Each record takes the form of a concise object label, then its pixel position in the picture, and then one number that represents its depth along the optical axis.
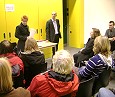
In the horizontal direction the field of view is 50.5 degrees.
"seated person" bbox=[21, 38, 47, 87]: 1.96
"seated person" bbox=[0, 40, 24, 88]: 1.75
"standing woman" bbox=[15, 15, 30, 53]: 3.09
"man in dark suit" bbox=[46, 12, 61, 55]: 3.68
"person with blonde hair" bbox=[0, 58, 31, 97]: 1.02
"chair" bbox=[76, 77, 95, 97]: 1.36
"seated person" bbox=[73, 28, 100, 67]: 2.67
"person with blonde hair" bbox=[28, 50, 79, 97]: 1.21
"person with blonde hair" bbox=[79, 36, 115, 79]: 1.68
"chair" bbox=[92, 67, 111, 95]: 1.66
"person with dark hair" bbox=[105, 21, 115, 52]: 3.55
